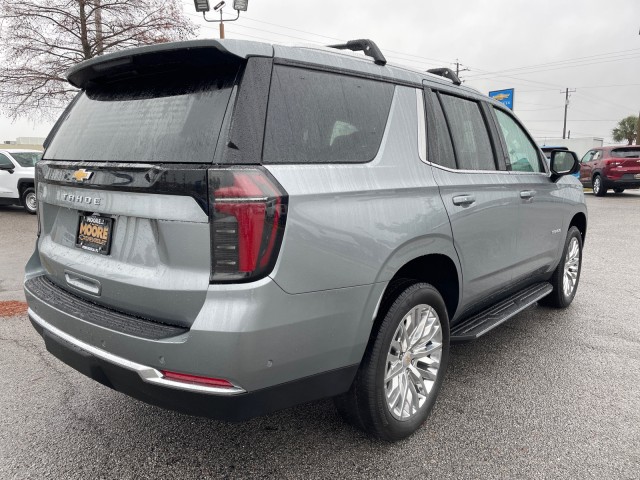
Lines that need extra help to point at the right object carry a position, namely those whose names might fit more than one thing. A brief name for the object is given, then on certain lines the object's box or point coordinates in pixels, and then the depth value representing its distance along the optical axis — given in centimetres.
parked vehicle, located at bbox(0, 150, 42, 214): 1260
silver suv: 190
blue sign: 2272
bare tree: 1570
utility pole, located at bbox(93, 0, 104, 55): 1587
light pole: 1252
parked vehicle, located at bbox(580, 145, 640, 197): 1733
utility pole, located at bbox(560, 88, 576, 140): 6800
